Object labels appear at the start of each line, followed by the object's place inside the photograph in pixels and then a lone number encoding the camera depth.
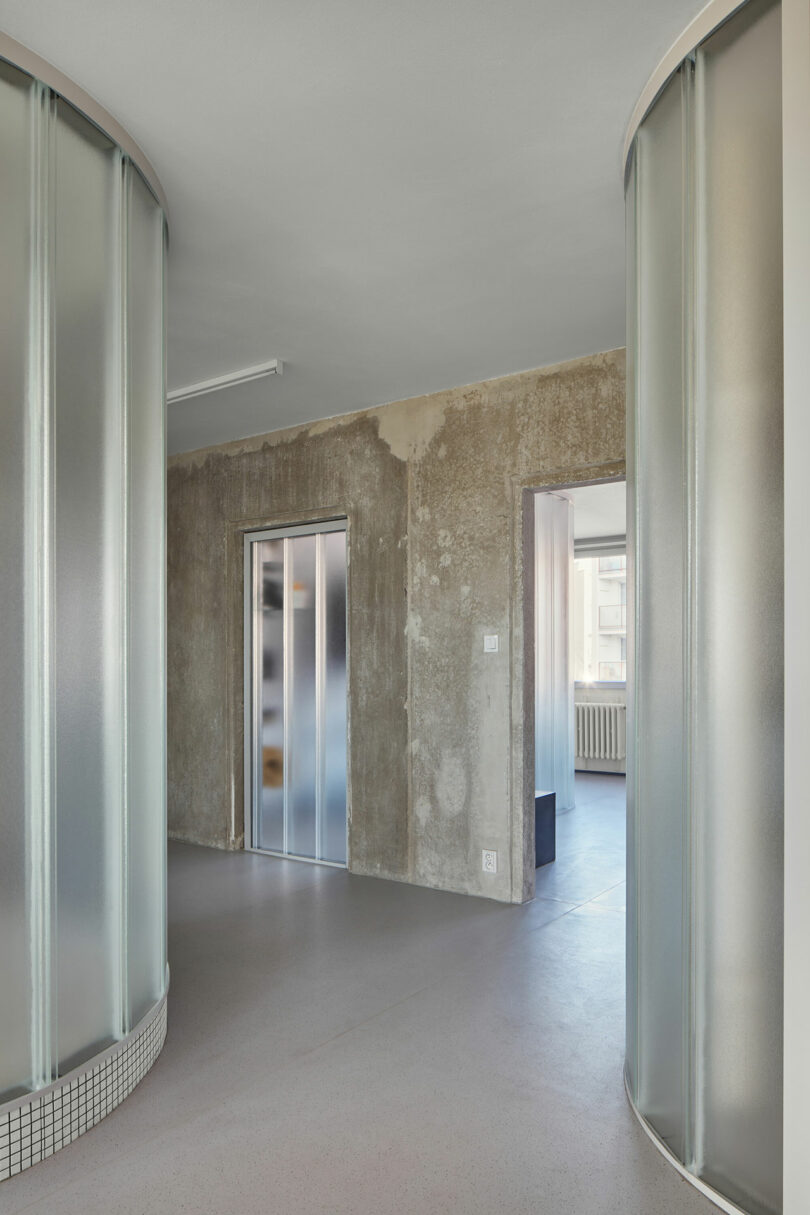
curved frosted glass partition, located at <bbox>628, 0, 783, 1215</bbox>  1.97
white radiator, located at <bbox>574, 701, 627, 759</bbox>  9.84
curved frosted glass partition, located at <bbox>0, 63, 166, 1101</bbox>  2.24
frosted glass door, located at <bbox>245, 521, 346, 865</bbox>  5.64
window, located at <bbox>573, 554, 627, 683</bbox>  10.45
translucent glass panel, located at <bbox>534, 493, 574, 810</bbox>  7.34
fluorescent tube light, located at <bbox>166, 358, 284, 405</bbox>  4.58
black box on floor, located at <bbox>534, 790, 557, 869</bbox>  5.60
